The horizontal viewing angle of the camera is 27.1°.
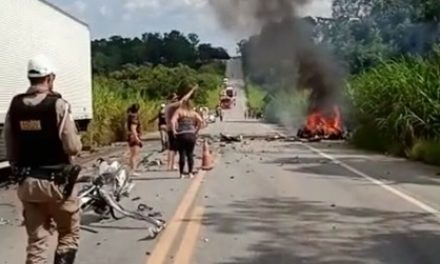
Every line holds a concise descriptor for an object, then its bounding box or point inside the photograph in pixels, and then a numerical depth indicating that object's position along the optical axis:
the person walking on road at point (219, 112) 78.88
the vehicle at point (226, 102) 95.45
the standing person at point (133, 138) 20.30
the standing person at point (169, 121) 18.72
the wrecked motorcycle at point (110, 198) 10.79
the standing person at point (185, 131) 18.12
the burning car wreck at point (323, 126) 39.56
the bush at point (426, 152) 23.52
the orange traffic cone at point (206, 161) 20.80
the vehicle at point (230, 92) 110.88
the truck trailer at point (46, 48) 16.69
